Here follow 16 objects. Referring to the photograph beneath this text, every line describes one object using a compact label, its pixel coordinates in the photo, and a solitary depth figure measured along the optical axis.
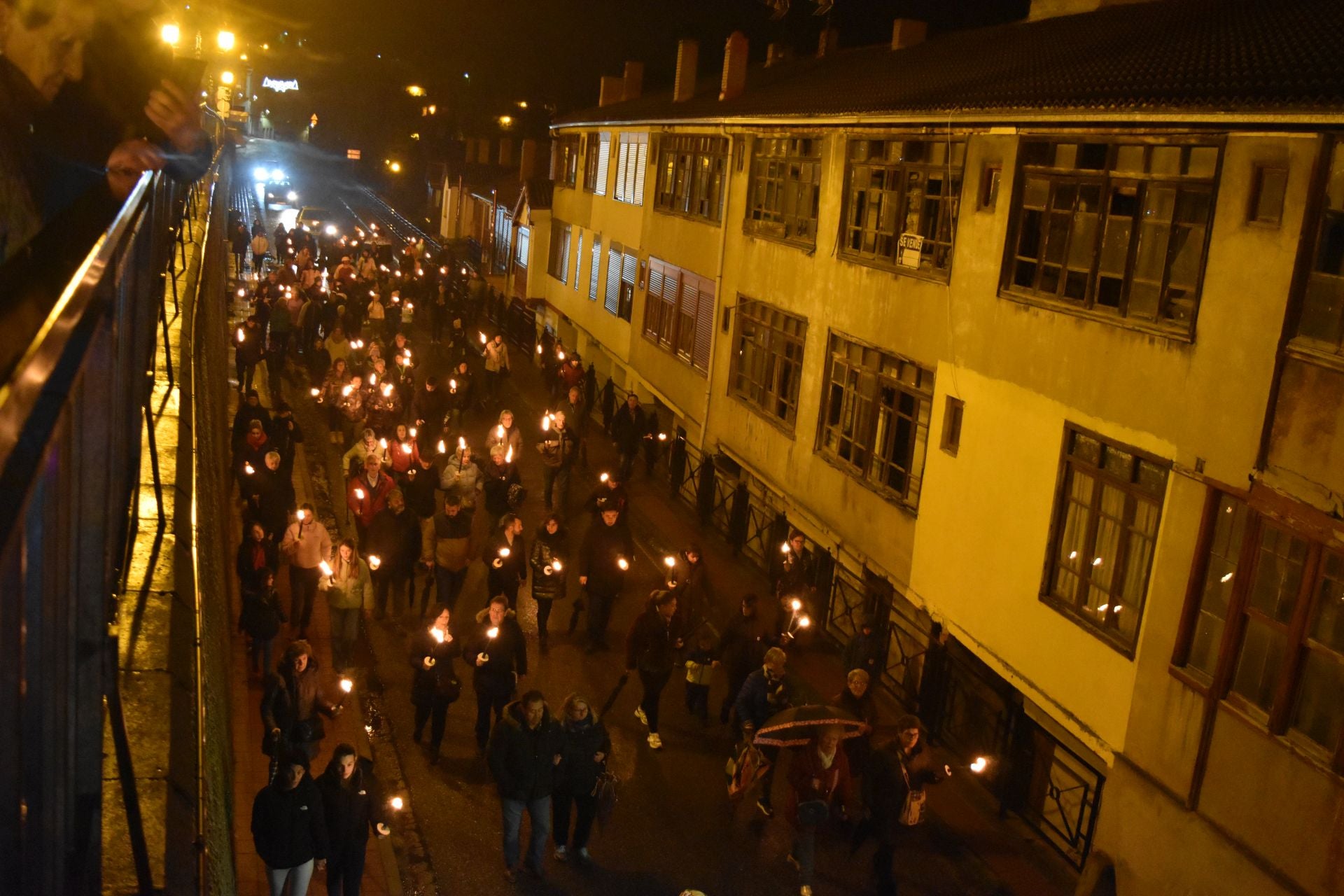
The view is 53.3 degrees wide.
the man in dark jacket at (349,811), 8.88
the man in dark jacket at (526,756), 10.12
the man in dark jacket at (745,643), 13.31
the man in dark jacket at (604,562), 15.30
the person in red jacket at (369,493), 15.42
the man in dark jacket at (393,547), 15.26
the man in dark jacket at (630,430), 24.39
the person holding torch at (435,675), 12.06
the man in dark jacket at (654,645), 13.02
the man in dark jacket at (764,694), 11.83
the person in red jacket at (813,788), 10.62
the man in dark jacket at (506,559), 14.42
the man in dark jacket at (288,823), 8.39
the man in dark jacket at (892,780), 10.65
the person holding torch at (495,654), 11.98
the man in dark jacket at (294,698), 10.41
